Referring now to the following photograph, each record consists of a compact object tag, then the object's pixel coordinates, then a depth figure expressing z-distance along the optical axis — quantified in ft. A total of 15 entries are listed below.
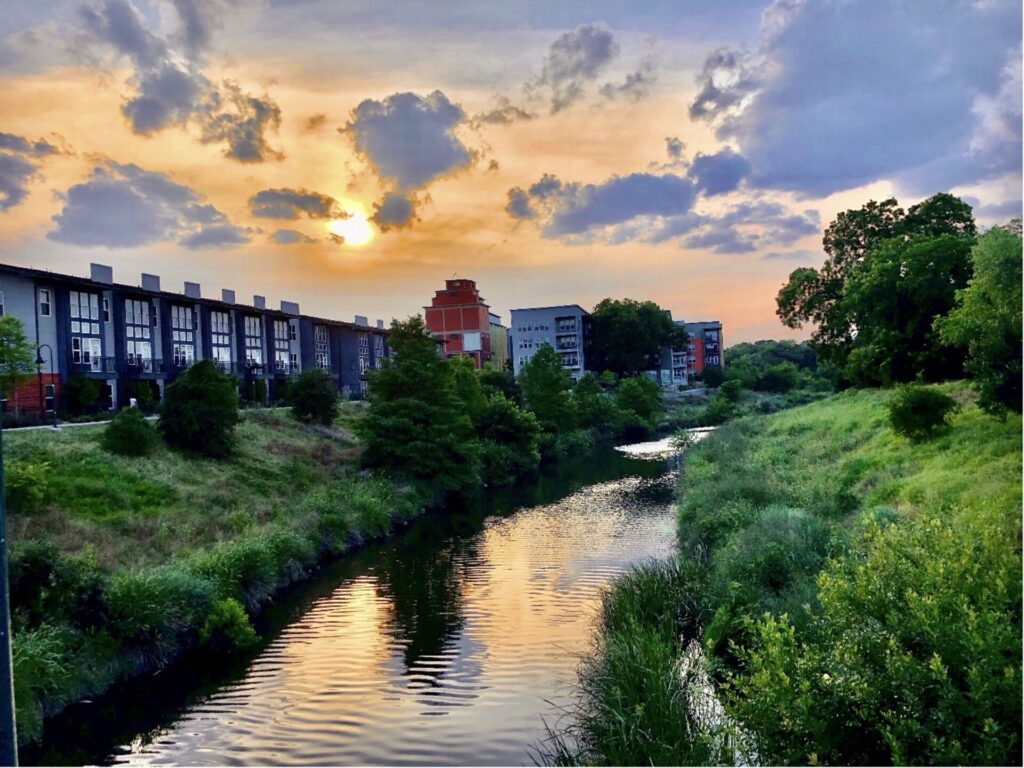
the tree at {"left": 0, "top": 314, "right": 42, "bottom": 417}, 90.89
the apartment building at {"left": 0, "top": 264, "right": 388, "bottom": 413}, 136.67
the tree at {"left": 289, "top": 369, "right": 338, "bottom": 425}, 150.41
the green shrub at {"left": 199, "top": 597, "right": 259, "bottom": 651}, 60.23
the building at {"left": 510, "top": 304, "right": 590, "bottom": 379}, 333.21
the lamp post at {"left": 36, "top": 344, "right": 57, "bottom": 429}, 130.21
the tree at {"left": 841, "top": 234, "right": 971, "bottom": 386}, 109.09
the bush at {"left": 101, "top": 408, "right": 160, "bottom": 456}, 103.01
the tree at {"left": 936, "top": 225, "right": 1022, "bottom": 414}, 51.37
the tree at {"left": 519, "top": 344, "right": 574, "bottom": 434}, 203.10
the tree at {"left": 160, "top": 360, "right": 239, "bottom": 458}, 112.98
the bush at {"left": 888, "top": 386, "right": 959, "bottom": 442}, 77.51
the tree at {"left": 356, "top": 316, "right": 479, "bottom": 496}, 122.42
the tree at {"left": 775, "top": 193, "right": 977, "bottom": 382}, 153.58
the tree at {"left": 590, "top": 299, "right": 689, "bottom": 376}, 333.21
